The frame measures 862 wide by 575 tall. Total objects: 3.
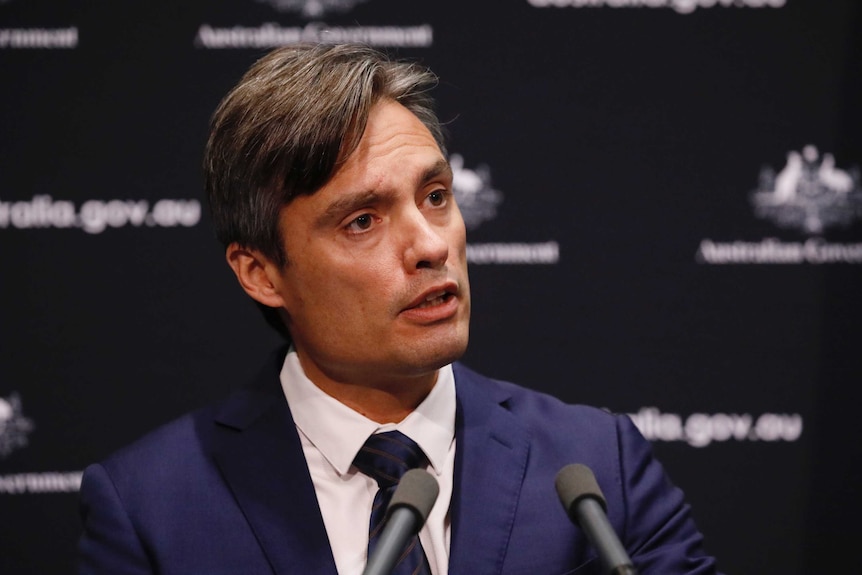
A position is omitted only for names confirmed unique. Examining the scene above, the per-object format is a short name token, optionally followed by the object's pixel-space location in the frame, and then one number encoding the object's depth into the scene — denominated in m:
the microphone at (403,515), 3.18
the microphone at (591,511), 3.18
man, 3.42
